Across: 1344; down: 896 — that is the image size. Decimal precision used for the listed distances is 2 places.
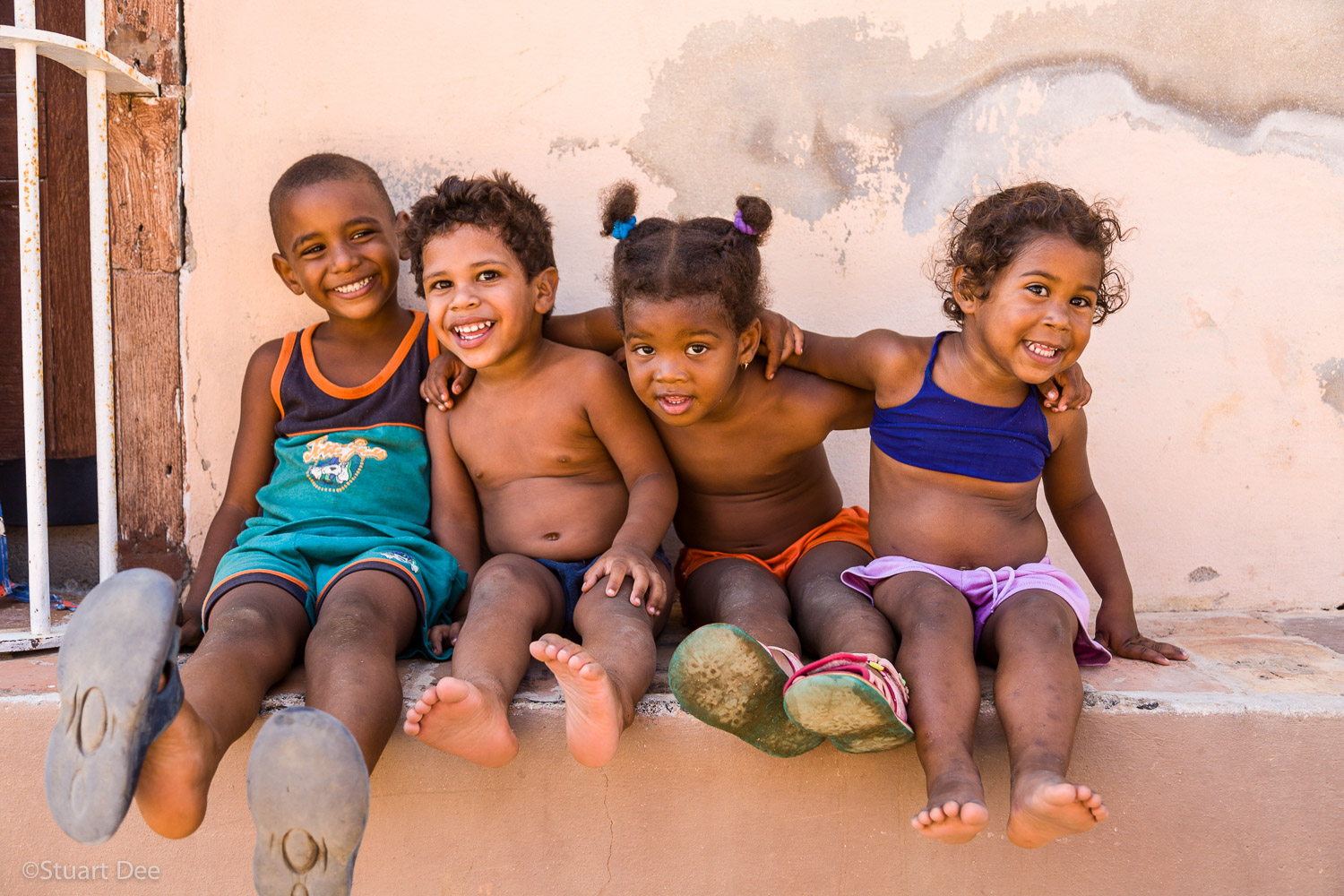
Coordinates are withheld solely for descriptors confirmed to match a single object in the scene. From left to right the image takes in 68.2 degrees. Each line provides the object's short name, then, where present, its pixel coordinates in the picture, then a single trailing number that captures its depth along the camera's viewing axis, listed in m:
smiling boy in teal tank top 1.48
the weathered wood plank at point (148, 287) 2.79
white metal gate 2.31
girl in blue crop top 2.02
